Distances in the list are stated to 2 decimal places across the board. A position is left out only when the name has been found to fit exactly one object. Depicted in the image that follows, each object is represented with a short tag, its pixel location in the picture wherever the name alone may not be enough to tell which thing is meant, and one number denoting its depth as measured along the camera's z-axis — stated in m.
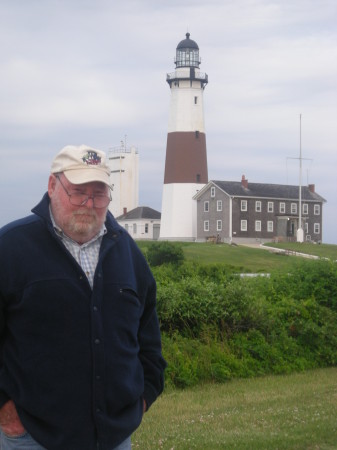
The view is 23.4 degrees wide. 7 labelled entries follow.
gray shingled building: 77.06
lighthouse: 72.25
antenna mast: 75.75
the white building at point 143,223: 87.94
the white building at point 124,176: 91.44
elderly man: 3.97
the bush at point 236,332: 12.34
